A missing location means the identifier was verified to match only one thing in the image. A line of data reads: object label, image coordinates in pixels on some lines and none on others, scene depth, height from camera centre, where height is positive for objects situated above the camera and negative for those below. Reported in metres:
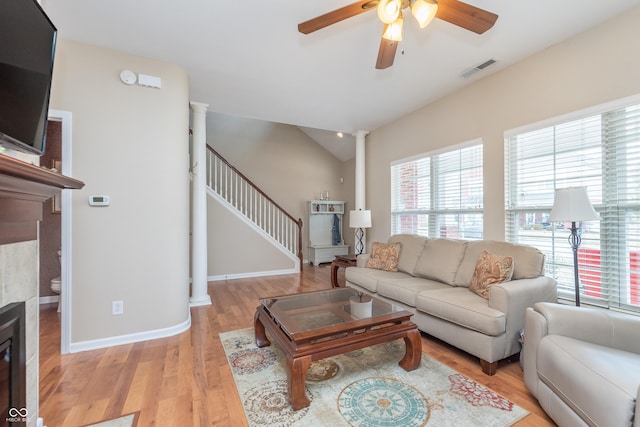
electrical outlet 2.59 -0.89
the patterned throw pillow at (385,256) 3.57 -0.57
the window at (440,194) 3.39 +0.29
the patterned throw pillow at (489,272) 2.36 -0.52
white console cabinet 6.56 -0.43
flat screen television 1.02 +0.59
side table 4.13 -0.77
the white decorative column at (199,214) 3.63 +0.00
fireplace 1.14 -0.67
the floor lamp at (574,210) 2.04 +0.03
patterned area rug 1.59 -1.19
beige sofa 2.07 -0.74
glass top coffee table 1.69 -0.81
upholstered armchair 1.17 -0.75
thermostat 2.52 +0.13
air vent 2.85 +1.58
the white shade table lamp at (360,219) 4.61 -0.09
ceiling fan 1.60 +1.23
